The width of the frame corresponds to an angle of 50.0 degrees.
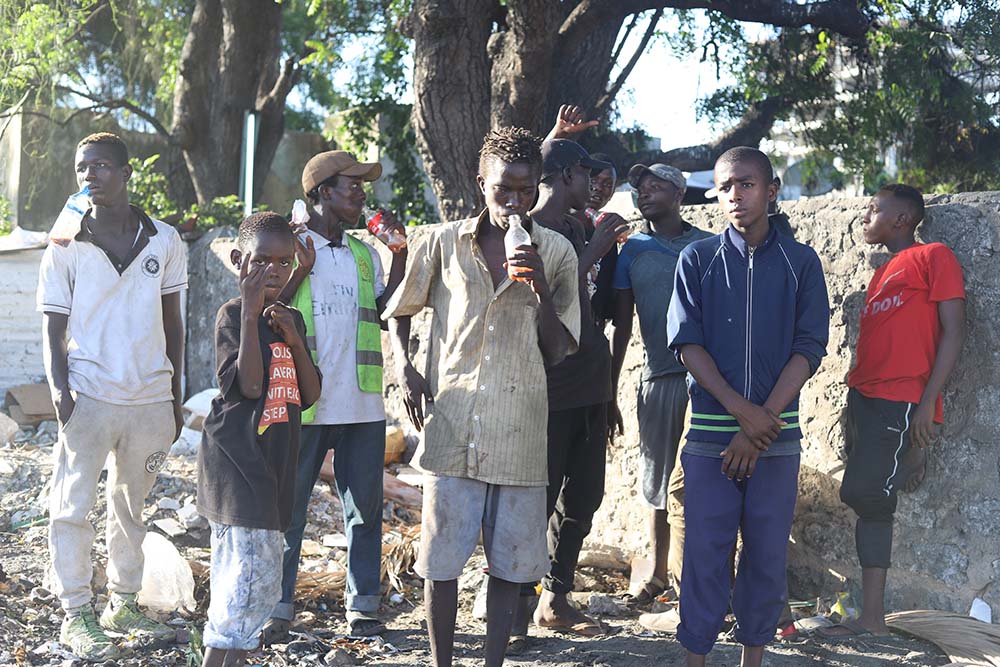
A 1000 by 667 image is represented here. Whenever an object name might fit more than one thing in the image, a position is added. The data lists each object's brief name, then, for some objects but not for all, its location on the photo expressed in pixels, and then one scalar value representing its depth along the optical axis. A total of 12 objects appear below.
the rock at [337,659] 4.05
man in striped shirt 3.59
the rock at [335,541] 5.48
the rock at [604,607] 4.72
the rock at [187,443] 6.86
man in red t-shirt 4.16
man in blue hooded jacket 3.60
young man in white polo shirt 4.00
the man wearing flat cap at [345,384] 4.32
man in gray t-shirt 4.54
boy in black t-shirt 3.30
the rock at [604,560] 5.26
